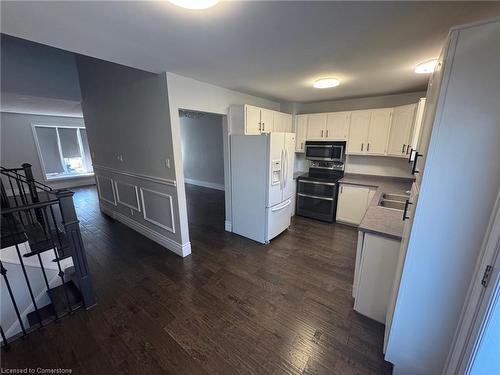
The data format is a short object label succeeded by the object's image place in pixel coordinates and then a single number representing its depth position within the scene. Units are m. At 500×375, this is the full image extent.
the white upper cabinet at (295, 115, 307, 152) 4.29
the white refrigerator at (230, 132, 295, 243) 2.99
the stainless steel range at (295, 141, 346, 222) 3.85
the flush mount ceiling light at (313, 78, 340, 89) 2.67
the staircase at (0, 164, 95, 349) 1.84
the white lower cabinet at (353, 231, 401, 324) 1.69
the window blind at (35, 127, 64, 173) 6.43
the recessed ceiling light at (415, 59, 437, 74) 2.07
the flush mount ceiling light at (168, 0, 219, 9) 1.07
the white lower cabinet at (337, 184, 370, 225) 3.56
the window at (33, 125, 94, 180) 6.46
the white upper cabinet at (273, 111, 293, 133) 3.87
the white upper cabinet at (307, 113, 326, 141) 4.07
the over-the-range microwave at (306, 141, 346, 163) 3.95
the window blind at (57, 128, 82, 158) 6.89
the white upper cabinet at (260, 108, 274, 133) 3.47
